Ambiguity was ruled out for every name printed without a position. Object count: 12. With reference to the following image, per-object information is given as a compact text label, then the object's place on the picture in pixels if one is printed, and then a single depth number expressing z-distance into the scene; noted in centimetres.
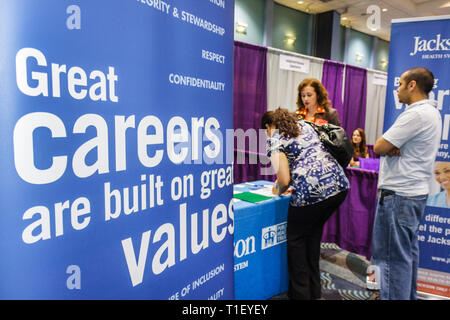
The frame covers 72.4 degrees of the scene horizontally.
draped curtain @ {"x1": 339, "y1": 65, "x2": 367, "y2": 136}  622
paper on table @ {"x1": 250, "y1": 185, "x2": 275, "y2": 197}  215
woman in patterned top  178
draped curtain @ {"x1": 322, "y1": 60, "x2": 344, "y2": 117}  570
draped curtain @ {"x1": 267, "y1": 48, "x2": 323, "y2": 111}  477
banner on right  218
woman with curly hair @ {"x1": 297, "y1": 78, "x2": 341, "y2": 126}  268
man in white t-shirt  175
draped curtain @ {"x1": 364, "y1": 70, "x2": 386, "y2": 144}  684
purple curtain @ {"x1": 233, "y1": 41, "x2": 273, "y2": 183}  430
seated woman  411
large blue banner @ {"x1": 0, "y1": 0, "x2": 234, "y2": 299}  60
